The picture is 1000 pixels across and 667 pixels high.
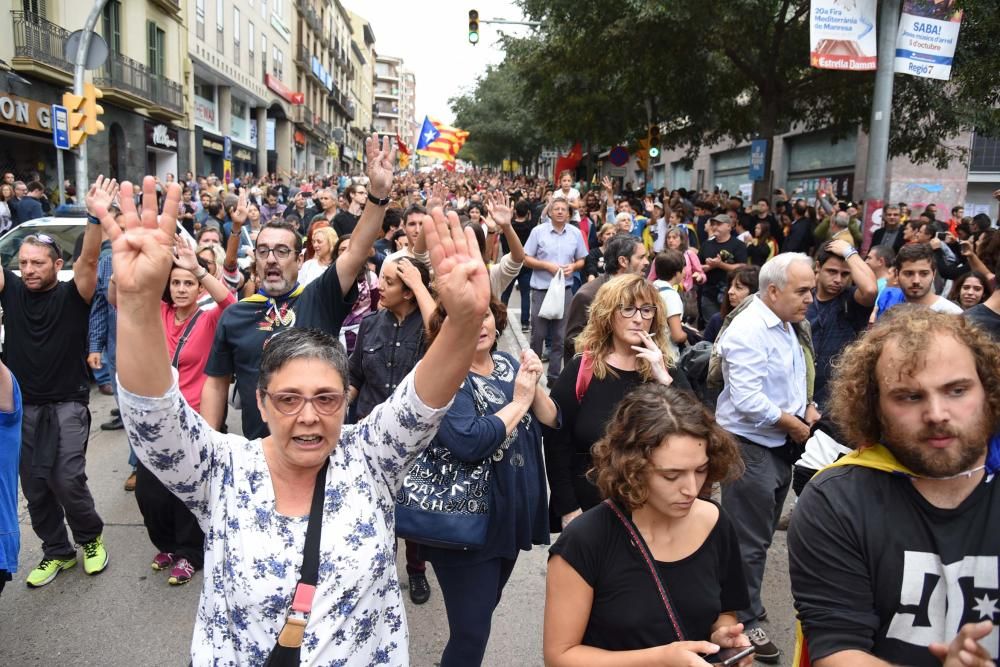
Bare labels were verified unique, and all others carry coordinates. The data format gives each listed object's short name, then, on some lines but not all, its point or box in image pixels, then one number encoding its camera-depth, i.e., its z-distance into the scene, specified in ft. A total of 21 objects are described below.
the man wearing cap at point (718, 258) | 29.73
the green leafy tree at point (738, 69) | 44.37
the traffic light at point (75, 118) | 38.40
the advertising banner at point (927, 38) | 32.73
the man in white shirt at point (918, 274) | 15.43
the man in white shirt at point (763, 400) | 11.82
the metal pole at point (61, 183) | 41.89
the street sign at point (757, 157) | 49.08
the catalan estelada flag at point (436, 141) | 92.02
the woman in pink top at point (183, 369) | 13.52
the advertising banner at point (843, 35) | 32.53
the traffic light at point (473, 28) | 60.90
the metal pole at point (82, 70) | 37.37
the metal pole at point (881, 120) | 33.40
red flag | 87.81
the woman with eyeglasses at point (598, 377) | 11.04
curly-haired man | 5.79
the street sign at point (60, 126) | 38.78
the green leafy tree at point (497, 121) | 142.92
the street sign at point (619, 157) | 66.80
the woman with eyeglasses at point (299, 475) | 6.03
